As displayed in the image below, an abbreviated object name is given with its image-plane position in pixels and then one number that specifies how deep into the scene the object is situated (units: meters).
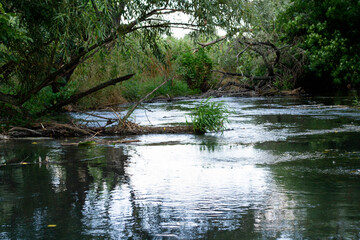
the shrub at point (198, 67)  30.23
